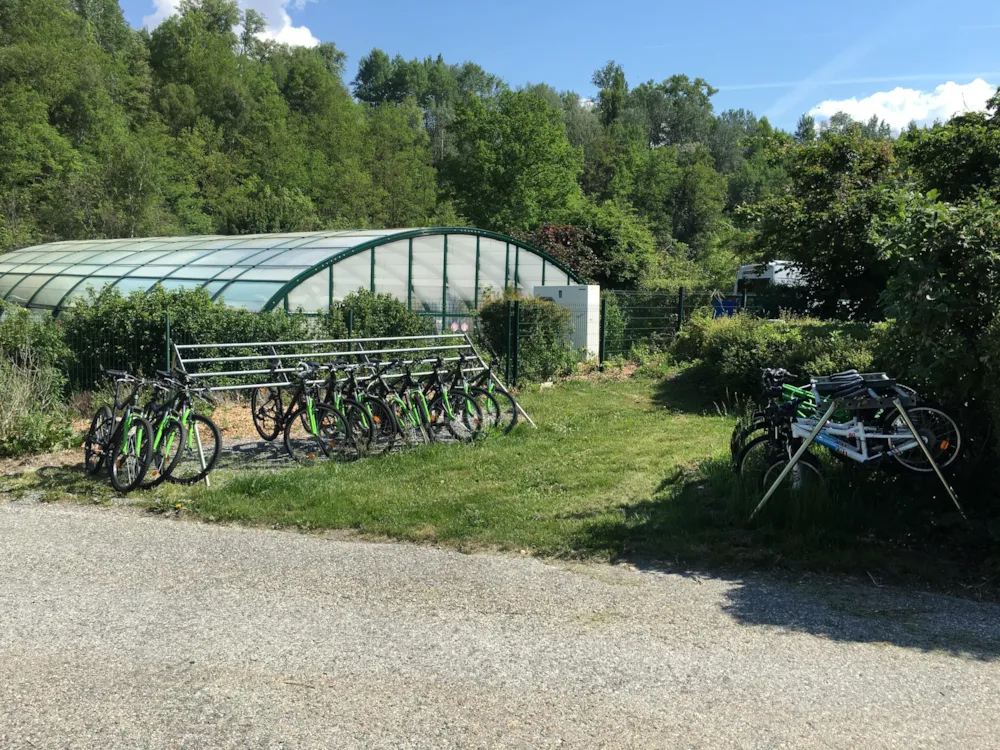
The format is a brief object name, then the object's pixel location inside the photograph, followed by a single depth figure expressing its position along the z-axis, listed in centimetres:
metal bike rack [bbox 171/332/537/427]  880
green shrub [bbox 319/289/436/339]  1401
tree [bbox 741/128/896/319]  1680
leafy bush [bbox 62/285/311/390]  1223
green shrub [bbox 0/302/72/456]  859
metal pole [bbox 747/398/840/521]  563
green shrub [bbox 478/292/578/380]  1483
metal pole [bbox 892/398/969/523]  527
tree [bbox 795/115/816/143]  10706
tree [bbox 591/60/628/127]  7975
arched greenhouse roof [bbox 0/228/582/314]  1523
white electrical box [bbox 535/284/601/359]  1681
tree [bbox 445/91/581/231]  4172
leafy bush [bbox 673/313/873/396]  987
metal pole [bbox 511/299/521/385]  1430
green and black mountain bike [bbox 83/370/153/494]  723
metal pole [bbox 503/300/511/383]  1427
